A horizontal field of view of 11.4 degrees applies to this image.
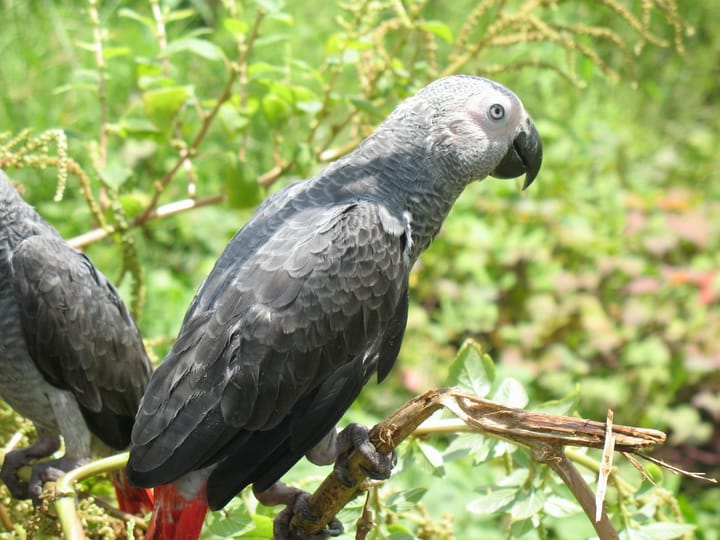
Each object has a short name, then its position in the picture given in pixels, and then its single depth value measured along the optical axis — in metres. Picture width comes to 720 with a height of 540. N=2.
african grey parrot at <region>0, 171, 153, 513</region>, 2.01
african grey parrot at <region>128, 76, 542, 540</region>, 1.91
